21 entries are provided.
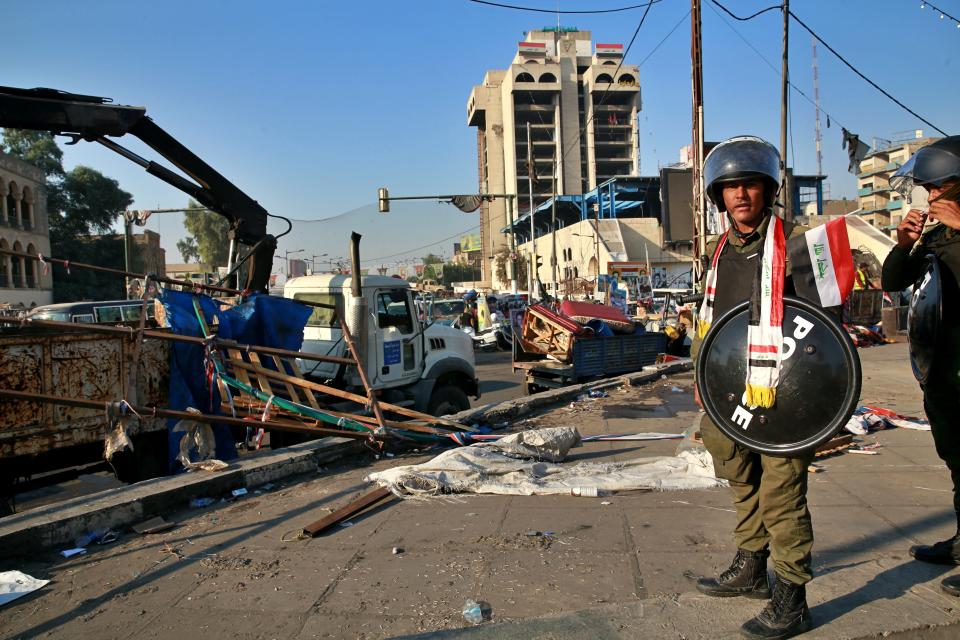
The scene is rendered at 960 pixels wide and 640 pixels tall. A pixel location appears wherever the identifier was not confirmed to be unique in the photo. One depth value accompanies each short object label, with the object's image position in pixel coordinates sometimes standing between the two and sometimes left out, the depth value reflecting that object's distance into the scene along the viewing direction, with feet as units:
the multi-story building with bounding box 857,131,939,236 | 228.63
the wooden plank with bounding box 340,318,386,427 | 19.85
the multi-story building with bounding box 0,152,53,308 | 130.72
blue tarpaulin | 18.94
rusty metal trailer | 16.28
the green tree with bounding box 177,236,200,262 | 298.52
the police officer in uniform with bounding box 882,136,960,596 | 10.18
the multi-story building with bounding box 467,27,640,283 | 314.96
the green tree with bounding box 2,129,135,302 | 164.14
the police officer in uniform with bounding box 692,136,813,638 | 8.47
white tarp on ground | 15.62
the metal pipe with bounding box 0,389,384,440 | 14.34
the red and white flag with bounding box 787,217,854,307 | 8.48
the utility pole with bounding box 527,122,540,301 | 91.32
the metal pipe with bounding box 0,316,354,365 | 15.10
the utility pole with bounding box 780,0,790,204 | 54.90
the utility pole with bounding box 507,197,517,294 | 152.25
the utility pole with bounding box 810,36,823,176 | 163.65
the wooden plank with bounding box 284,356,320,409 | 21.07
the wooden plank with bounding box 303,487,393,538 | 13.43
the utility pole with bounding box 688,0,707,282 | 44.04
